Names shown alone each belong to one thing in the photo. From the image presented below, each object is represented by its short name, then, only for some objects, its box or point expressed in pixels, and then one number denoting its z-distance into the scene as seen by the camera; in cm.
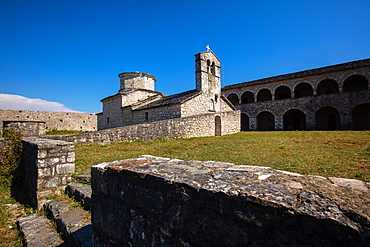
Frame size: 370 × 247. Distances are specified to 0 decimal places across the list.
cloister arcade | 2017
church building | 1633
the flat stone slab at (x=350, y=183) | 133
